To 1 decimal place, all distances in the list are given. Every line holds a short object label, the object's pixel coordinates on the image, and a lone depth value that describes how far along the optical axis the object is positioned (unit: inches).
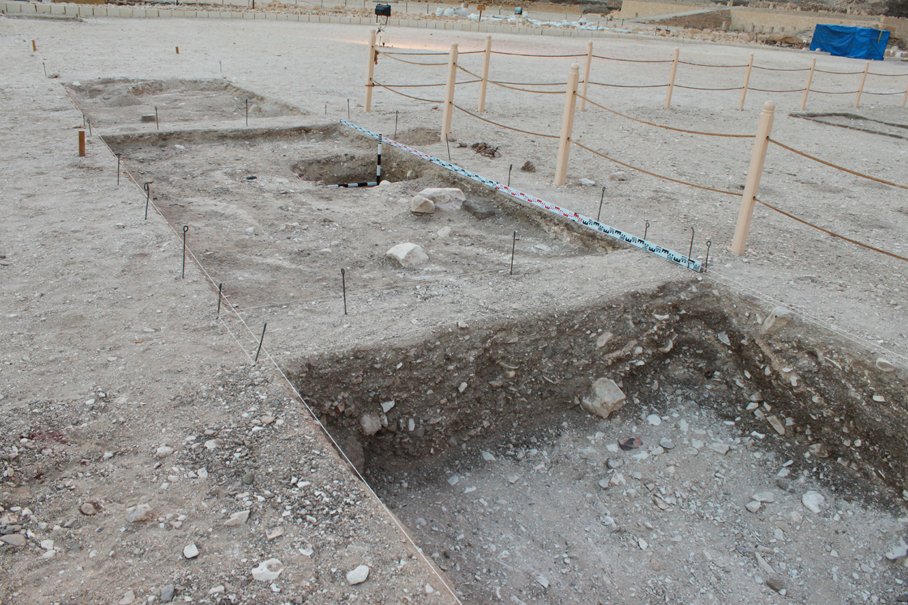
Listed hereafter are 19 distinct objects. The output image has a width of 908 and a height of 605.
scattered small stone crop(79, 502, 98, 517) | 105.9
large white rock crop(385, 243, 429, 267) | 212.2
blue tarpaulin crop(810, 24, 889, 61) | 1112.2
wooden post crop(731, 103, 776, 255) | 208.1
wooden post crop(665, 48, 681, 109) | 501.7
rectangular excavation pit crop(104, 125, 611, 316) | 207.5
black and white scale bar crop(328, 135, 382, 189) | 308.8
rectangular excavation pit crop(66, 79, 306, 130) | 400.2
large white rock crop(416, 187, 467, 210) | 266.7
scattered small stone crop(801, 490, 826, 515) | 158.1
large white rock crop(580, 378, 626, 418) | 179.6
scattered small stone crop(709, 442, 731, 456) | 173.9
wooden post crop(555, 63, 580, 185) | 275.9
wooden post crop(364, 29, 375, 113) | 406.9
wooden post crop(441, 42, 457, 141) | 347.6
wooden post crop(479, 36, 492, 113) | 431.8
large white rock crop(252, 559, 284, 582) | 97.2
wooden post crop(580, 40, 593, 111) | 469.9
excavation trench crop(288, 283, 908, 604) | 144.7
